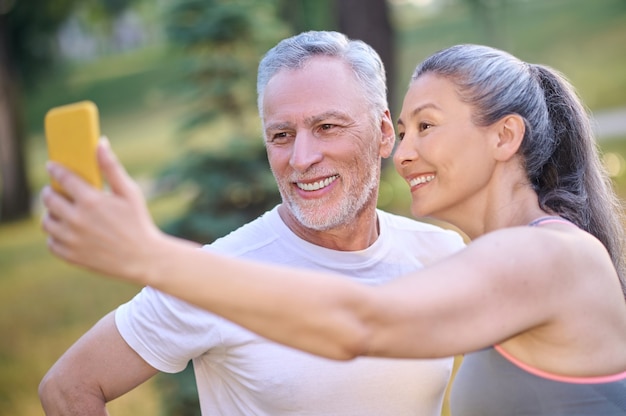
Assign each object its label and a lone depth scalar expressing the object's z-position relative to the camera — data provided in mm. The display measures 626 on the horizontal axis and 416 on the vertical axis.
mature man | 2409
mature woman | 1470
